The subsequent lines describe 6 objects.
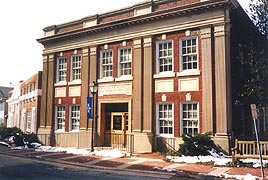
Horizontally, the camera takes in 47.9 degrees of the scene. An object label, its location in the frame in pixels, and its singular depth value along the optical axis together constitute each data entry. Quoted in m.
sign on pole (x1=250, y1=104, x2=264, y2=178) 11.19
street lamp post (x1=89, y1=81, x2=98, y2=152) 18.84
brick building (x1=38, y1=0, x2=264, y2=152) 16.47
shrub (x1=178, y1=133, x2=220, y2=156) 15.20
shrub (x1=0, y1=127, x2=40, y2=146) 22.30
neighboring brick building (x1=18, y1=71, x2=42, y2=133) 26.64
